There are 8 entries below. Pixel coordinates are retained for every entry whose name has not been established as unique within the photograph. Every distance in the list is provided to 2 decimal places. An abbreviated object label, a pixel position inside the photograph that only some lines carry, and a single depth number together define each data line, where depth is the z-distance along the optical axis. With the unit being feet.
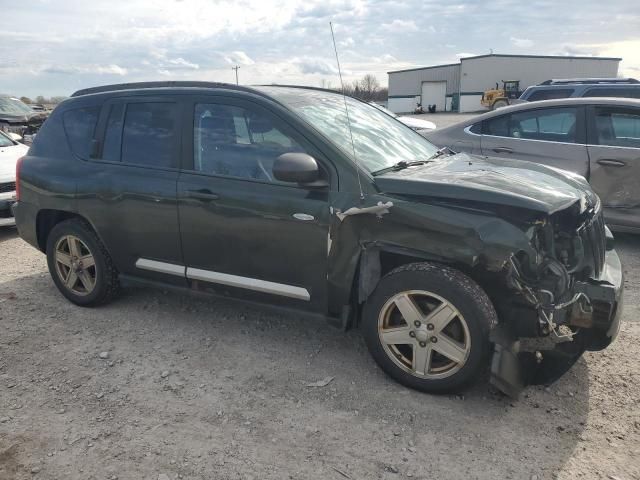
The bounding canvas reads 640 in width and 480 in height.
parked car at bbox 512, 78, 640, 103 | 27.94
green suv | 9.39
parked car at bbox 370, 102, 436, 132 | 23.66
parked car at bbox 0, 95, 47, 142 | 57.62
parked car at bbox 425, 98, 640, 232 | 17.90
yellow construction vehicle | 135.44
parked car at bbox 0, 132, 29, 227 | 22.76
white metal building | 162.50
